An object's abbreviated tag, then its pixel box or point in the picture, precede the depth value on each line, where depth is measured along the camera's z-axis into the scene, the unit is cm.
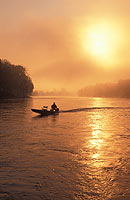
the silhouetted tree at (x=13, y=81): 10697
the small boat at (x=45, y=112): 3766
